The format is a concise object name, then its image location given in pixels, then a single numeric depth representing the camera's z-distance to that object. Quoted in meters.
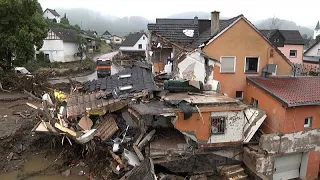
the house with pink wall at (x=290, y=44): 39.06
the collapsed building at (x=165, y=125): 12.25
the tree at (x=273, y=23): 63.22
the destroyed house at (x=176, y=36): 19.12
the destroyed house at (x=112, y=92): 13.49
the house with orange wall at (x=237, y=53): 16.59
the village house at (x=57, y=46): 45.62
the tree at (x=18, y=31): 23.56
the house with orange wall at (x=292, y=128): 12.62
